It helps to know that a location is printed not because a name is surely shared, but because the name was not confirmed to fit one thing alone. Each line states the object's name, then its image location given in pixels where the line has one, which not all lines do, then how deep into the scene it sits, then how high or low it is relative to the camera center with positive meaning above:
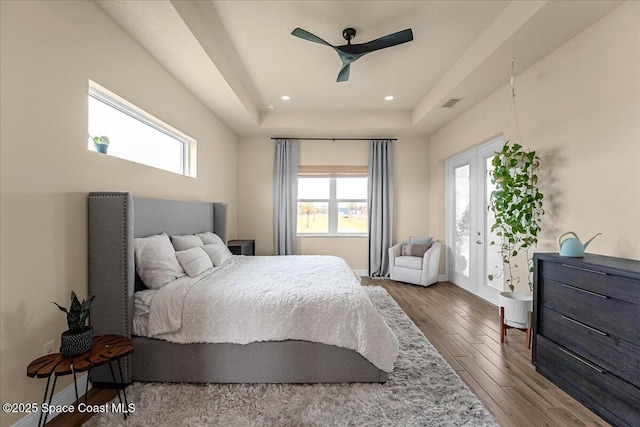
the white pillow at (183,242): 2.80 -0.30
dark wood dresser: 1.60 -0.75
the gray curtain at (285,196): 5.32 +0.32
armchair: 4.69 -0.90
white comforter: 1.99 -0.75
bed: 1.99 -0.98
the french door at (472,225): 3.93 -0.17
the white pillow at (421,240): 5.01 -0.47
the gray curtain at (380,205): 5.33 +0.15
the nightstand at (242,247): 4.39 -0.54
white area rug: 1.69 -1.22
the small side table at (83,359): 1.38 -0.76
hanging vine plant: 2.64 +0.16
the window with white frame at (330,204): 5.58 +0.18
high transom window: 2.19 +0.74
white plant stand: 2.65 -0.94
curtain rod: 5.41 +1.40
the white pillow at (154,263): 2.21 -0.40
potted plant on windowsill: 2.12 +0.51
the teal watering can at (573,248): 2.06 -0.24
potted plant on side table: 1.50 -0.65
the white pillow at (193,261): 2.52 -0.44
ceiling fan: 2.38 +1.47
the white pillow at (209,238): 3.39 -0.31
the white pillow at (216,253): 3.07 -0.45
